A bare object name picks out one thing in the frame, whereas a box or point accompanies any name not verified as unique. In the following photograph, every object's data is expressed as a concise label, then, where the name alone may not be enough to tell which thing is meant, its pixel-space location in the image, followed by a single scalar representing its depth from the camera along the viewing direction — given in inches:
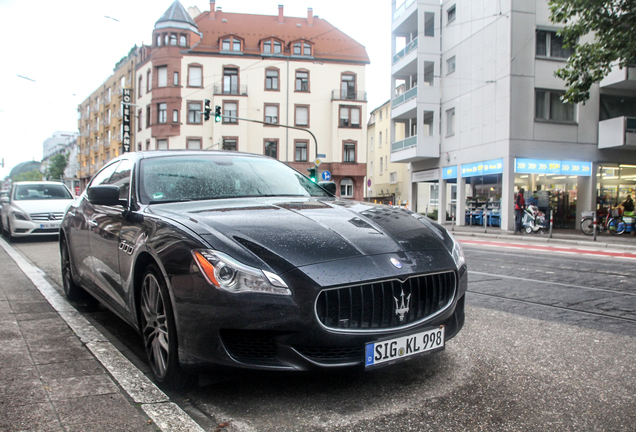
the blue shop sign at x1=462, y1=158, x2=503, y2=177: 912.9
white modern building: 888.3
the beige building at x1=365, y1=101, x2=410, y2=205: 2076.8
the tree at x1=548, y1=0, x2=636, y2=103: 620.1
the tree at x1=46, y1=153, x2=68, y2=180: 3752.5
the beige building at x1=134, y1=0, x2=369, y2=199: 1927.9
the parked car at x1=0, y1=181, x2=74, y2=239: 530.0
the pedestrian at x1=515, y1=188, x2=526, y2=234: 806.5
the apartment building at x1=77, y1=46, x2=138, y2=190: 2351.1
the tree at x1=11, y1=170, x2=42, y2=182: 5224.4
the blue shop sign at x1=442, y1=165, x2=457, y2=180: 1078.4
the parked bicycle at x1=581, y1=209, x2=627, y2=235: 732.7
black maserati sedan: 106.7
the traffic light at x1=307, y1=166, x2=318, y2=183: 978.7
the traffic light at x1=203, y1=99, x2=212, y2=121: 1038.8
